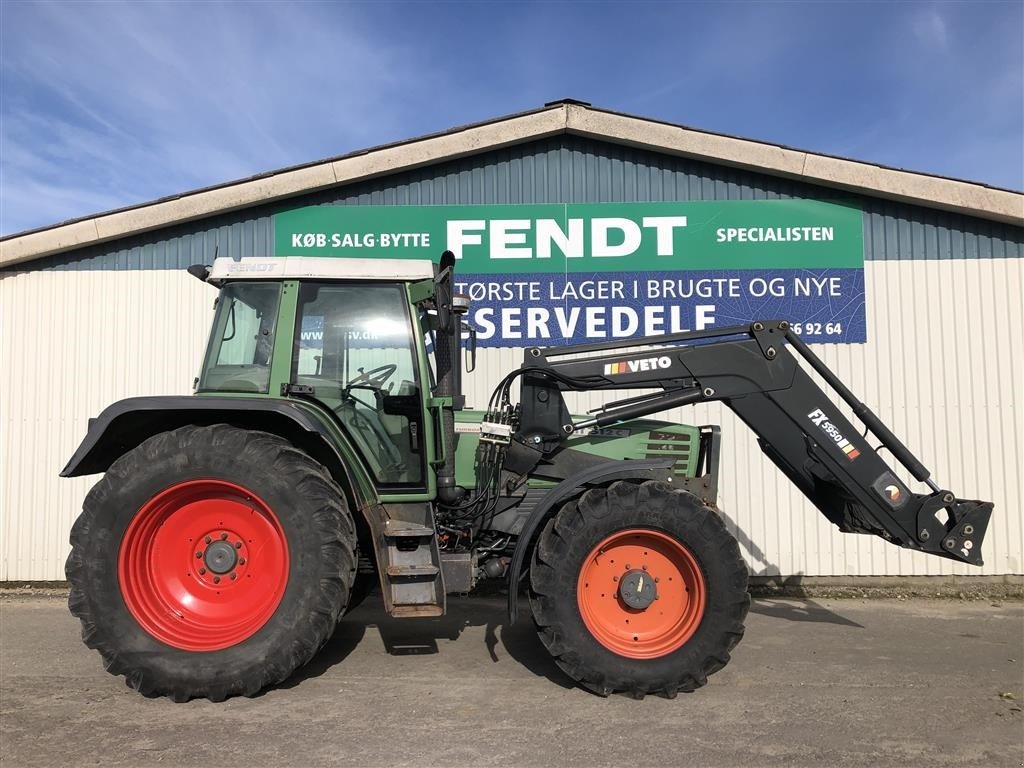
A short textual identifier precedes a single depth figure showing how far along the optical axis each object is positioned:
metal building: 6.28
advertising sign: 6.43
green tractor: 3.70
